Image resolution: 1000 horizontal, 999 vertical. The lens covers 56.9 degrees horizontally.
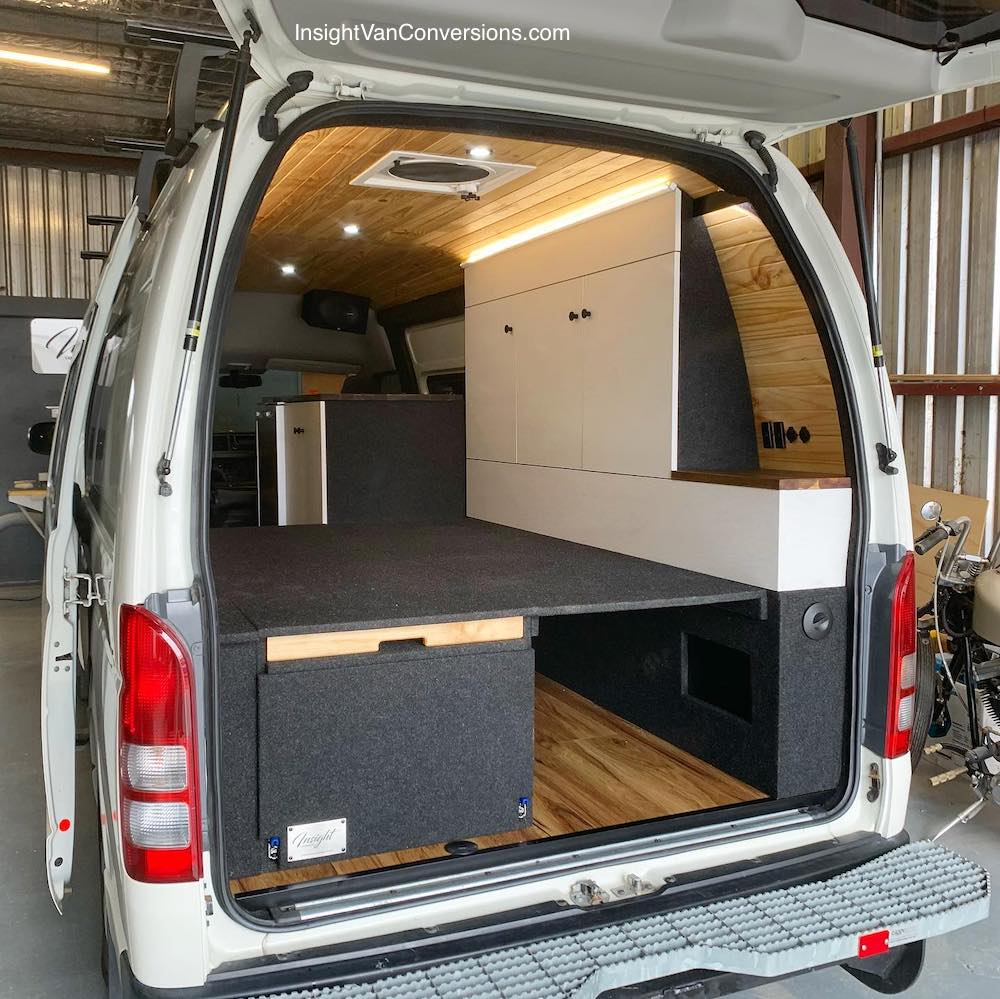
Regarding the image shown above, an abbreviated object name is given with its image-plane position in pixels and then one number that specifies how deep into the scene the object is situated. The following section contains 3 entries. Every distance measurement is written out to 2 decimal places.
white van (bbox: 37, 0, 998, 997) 1.37
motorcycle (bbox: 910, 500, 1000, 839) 2.88
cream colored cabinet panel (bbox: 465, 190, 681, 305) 2.76
